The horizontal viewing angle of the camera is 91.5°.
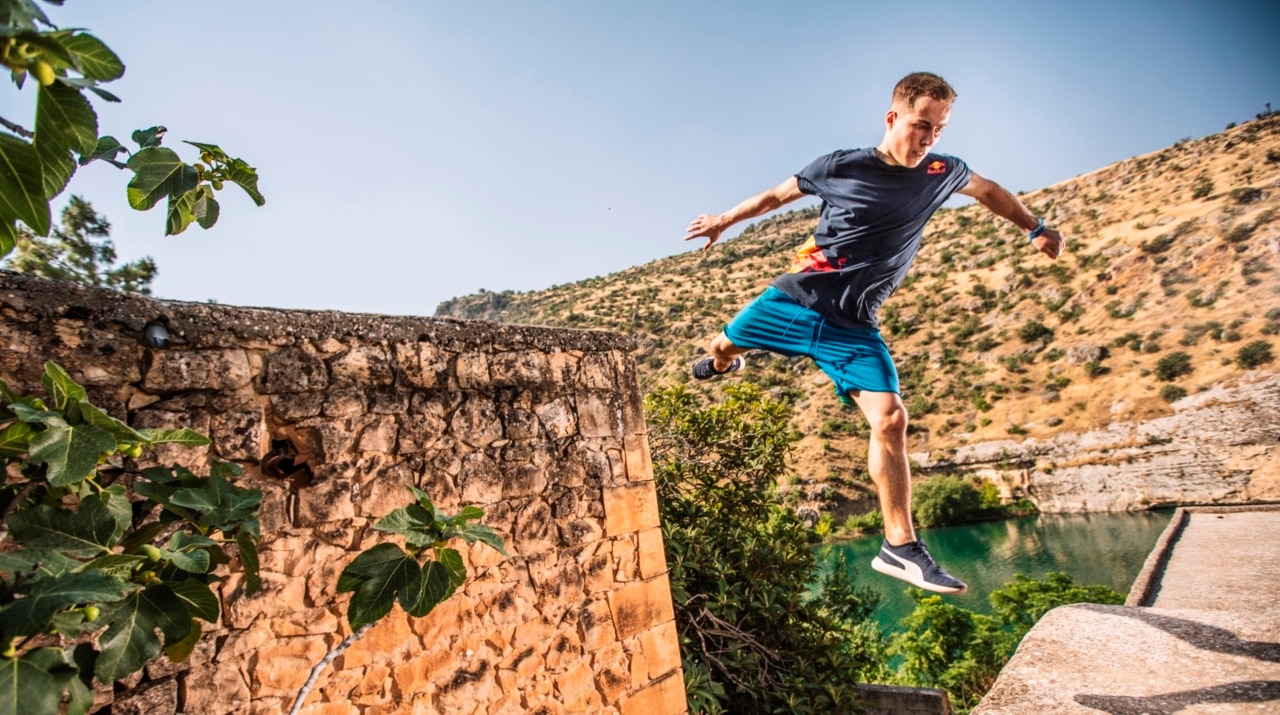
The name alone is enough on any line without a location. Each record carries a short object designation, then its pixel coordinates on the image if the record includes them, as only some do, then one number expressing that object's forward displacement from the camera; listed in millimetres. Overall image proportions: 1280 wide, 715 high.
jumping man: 2145
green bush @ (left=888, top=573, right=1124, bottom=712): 10188
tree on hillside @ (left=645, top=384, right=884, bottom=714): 4555
